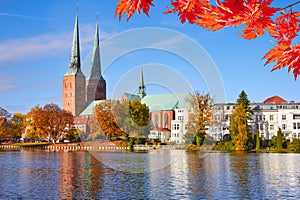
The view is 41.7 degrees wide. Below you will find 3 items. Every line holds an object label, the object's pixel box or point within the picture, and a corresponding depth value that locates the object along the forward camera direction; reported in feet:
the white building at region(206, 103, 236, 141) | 251.25
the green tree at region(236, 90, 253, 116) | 247.33
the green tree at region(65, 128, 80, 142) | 279.49
